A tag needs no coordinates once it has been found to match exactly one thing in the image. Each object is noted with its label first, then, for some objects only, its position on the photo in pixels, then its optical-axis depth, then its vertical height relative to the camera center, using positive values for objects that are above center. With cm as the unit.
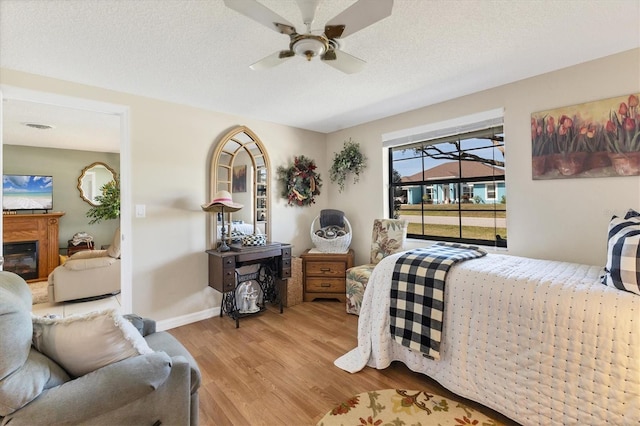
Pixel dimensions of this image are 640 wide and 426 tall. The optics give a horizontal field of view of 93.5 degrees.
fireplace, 483 -64
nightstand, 375 -75
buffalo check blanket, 195 -57
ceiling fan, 136 +95
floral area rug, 171 -117
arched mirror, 344 +46
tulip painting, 218 +56
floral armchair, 328 -42
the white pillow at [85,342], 119 -50
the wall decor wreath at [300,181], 400 +47
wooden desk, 305 -62
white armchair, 377 -75
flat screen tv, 496 +45
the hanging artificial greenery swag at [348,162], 403 +71
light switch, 292 +7
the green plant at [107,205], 542 +23
